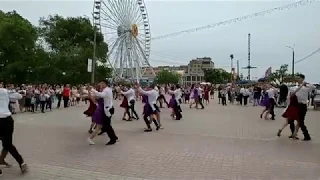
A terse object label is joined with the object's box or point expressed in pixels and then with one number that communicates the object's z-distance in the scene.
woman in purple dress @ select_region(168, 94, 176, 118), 11.88
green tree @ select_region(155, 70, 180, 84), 85.73
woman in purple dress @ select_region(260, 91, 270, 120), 12.15
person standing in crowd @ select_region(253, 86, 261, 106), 20.80
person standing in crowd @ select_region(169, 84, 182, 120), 11.79
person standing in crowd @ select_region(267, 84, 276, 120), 11.95
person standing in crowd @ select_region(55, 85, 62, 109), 18.33
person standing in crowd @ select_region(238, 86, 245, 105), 21.89
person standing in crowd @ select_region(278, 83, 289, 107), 17.66
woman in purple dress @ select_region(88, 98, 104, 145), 6.83
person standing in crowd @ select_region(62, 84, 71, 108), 18.08
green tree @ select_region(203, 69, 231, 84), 74.69
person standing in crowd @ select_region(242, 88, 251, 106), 21.61
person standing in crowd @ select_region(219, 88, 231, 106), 22.03
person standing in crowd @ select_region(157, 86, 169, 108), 14.83
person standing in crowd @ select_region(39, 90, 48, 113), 15.11
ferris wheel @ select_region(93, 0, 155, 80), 30.82
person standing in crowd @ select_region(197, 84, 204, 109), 17.78
